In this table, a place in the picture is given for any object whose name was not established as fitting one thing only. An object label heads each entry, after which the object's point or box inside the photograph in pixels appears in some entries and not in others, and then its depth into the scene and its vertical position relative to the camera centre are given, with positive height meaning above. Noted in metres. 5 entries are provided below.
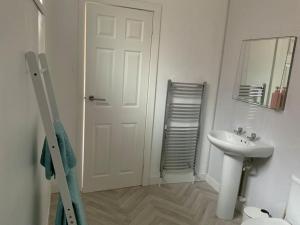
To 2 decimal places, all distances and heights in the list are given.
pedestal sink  2.39 -0.88
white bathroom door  2.73 -0.29
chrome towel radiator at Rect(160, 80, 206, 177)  3.14 -0.66
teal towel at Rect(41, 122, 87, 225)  1.08 -0.45
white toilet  1.93 -1.01
